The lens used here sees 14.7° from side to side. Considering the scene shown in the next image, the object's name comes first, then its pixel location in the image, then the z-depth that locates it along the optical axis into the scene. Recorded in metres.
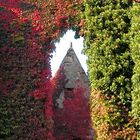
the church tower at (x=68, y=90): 27.27
